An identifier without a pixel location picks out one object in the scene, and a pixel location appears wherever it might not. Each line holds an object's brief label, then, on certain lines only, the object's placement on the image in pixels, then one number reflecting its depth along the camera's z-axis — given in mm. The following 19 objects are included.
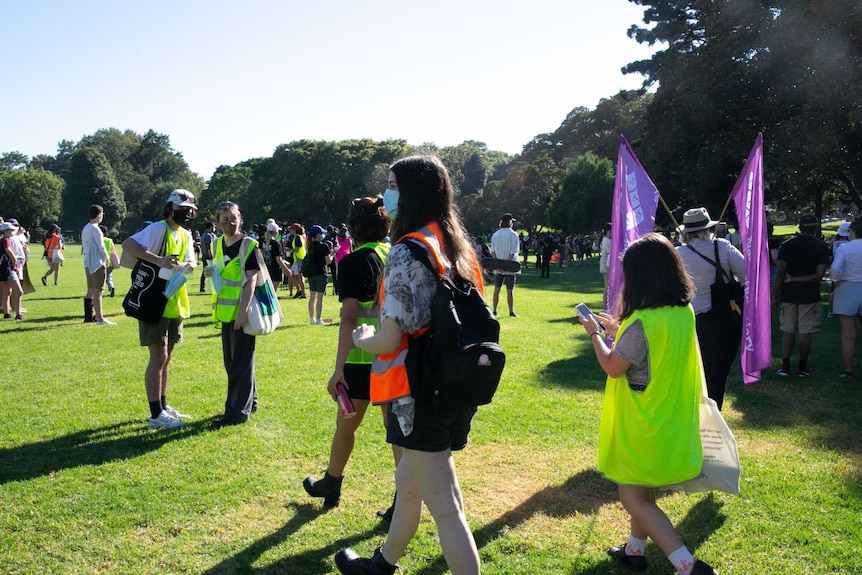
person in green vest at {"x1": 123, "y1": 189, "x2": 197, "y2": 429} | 5645
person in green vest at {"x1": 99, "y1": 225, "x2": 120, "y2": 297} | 12981
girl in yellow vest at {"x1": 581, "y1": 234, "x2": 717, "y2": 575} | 3119
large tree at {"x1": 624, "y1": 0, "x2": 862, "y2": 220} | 17484
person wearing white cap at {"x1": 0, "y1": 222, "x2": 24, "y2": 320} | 12781
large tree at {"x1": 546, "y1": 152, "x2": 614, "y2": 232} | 42188
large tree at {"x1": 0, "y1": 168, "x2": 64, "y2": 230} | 78188
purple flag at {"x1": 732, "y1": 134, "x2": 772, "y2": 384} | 5539
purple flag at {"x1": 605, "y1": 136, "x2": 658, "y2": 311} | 5684
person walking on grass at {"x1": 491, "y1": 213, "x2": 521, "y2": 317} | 12719
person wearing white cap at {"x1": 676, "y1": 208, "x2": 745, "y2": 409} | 4945
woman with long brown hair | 2500
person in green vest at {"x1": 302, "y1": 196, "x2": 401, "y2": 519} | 3697
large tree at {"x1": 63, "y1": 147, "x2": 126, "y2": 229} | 84250
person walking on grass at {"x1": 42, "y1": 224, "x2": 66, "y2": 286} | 18125
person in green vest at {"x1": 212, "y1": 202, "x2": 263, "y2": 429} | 5738
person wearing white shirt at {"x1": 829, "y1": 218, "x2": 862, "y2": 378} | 7570
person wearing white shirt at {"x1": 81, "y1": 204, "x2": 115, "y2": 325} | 11750
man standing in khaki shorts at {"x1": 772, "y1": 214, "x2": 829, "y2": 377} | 7727
